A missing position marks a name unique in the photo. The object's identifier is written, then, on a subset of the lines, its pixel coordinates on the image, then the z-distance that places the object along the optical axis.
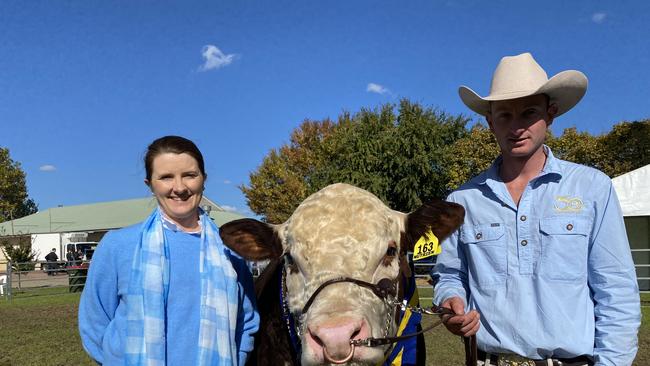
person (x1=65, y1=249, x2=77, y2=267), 31.88
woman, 2.75
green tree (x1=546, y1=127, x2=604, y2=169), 25.50
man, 2.69
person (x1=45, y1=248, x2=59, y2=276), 30.15
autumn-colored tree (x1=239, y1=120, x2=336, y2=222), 38.03
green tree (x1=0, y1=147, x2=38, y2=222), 52.84
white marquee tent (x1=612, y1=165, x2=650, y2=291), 15.02
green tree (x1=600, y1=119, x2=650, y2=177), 27.52
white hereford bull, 2.45
